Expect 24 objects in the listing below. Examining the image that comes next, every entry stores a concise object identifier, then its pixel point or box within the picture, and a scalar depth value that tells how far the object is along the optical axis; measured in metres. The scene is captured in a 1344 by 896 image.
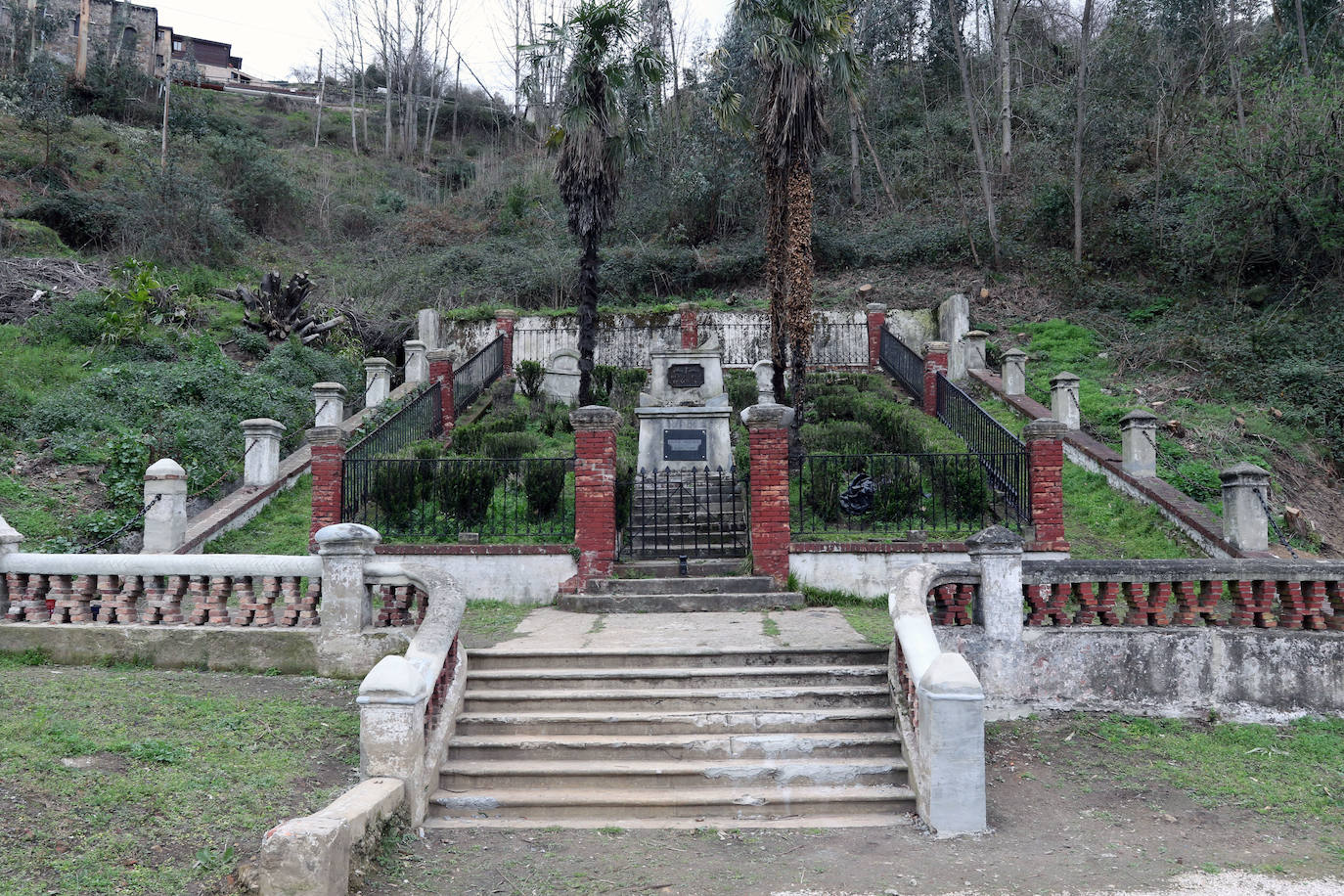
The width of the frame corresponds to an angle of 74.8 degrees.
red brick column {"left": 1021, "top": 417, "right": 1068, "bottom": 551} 10.78
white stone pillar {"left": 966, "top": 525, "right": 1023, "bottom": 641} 7.11
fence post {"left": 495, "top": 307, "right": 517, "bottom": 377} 22.67
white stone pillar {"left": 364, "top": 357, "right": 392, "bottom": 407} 18.97
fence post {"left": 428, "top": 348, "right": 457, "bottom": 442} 17.98
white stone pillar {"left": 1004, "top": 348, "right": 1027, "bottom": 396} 18.45
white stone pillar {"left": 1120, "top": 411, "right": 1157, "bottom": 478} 13.57
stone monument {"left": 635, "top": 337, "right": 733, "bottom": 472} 13.65
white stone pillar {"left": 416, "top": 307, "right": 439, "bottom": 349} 23.83
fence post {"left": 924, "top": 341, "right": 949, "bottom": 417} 18.19
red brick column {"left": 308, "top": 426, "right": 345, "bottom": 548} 11.41
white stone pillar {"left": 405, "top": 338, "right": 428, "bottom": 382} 21.22
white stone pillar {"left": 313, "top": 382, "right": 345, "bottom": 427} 15.98
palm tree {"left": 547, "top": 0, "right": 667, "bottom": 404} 15.02
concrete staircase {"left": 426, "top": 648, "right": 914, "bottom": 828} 6.01
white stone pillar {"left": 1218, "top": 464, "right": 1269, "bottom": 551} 10.70
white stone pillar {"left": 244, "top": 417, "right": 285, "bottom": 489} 14.31
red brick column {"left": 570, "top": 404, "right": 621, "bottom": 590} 10.55
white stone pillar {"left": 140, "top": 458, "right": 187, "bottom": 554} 11.87
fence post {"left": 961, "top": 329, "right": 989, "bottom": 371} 20.83
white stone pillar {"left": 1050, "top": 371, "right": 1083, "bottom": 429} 16.03
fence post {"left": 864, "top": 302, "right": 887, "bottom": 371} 22.31
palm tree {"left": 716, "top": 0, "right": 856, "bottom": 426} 14.30
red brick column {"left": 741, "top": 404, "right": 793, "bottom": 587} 10.51
